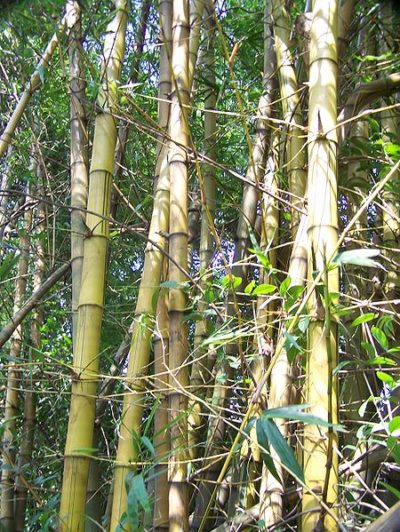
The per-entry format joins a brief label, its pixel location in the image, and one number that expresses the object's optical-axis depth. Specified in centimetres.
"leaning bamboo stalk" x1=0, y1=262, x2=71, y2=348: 235
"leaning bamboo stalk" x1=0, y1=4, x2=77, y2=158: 209
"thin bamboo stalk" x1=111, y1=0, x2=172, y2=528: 155
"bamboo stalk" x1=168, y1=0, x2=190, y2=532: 144
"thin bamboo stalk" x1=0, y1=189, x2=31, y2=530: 263
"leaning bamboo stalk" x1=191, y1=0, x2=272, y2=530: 172
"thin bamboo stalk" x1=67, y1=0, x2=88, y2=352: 187
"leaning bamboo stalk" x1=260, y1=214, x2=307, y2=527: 138
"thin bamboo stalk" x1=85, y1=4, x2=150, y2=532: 214
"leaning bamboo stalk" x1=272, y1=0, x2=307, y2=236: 164
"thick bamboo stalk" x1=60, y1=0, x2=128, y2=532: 149
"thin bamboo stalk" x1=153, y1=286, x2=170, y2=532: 150
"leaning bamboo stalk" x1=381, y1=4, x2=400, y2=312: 184
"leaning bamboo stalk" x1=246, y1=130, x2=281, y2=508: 151
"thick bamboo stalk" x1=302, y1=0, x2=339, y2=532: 110
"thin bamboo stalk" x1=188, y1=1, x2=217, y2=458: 183
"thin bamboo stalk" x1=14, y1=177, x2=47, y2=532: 269
